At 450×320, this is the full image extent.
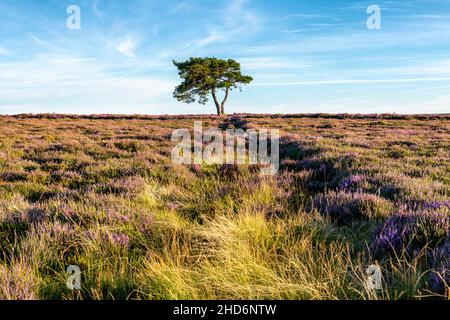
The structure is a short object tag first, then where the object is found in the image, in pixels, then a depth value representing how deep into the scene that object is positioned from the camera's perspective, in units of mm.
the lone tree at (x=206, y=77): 46562
